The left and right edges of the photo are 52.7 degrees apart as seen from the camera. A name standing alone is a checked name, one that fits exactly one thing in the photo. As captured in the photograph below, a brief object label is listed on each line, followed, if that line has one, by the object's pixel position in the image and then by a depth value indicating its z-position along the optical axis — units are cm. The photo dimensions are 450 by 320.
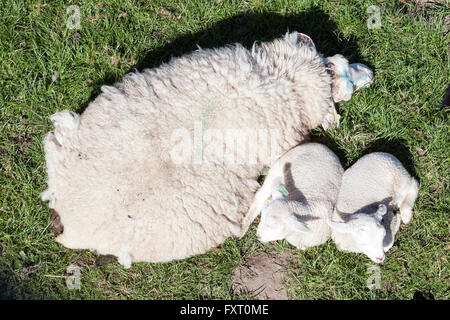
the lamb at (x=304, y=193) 325
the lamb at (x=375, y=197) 338
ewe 324
